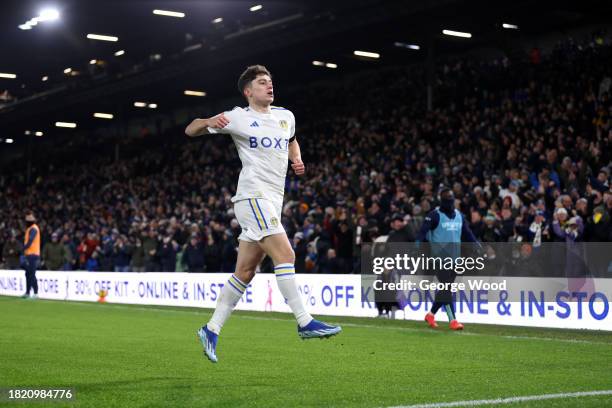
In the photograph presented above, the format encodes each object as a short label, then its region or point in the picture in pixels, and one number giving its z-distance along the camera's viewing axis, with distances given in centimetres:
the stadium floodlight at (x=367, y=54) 3688
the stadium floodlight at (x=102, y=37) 3558
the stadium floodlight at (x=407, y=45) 3540
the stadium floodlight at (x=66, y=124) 5458
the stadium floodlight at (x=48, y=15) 3009
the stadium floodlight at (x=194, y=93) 4591
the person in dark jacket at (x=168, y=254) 2653
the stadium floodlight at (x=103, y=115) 5152
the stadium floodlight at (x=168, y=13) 3195
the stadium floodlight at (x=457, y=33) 3319
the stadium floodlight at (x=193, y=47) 3642
